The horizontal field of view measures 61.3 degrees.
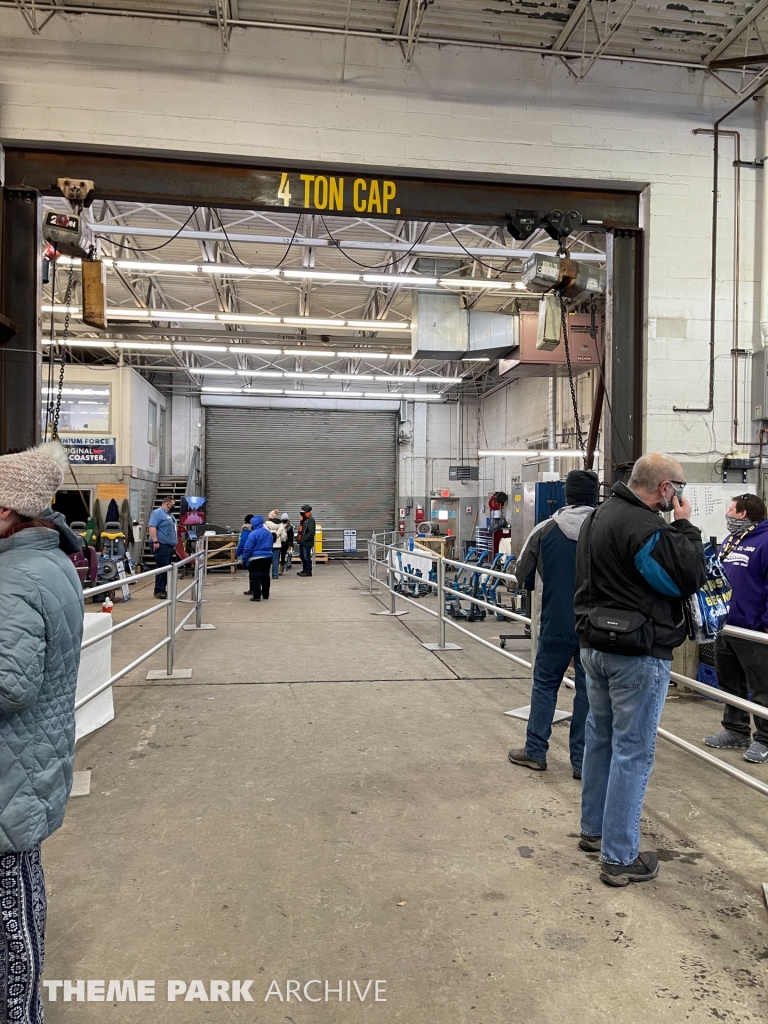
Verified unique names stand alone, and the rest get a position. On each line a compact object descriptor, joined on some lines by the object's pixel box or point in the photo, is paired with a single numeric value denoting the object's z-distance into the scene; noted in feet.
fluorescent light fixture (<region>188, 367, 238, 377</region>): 53.16
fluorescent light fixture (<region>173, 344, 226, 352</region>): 47.03
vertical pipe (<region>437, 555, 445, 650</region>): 22.68
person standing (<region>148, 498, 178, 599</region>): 37.65
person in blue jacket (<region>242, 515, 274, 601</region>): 33.32
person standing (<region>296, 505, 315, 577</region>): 50.60
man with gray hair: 8.32
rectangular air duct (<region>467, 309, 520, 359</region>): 34.14
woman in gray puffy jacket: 5.41
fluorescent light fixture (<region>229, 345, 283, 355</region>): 47.39
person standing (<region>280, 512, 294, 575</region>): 49.46
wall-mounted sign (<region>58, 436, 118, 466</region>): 51.72
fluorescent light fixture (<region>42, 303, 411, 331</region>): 39.04
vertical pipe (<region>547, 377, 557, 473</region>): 49.83
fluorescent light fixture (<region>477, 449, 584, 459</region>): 37.55
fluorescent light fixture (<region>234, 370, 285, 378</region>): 53.11
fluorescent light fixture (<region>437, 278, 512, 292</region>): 32.01
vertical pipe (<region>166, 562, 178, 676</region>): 19.74
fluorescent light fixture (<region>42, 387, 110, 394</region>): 52.19
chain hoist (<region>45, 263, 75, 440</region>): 16.04
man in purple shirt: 13.52
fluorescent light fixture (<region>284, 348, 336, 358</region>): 48.32
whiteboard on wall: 19.13
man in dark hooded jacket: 12.35
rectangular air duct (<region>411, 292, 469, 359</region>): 34.32
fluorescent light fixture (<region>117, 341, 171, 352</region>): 46.21
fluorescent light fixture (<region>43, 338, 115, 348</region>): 44.27
